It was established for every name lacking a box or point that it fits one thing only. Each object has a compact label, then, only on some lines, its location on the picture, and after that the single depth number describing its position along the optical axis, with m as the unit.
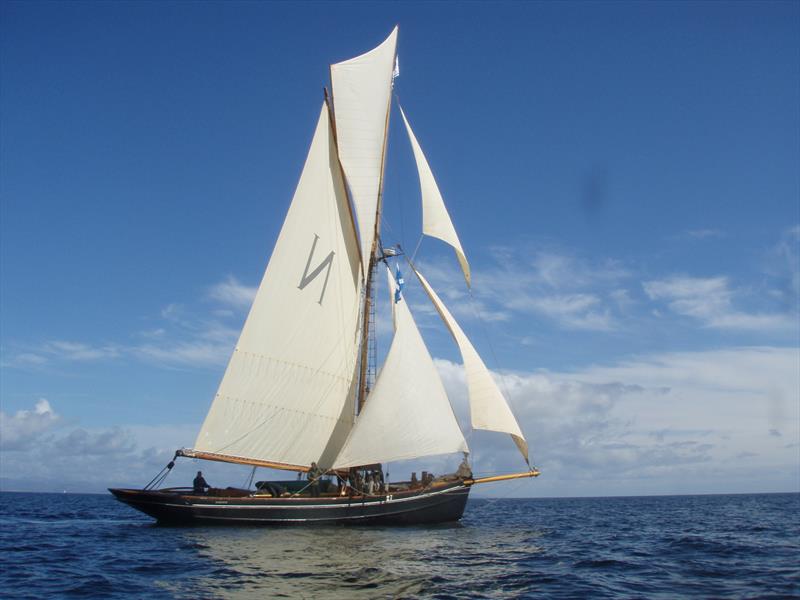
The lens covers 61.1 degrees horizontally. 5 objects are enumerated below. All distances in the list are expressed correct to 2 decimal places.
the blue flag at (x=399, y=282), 41.31
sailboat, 37.16
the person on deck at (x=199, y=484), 37.70
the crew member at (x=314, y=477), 38.42
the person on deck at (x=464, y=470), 41.59
